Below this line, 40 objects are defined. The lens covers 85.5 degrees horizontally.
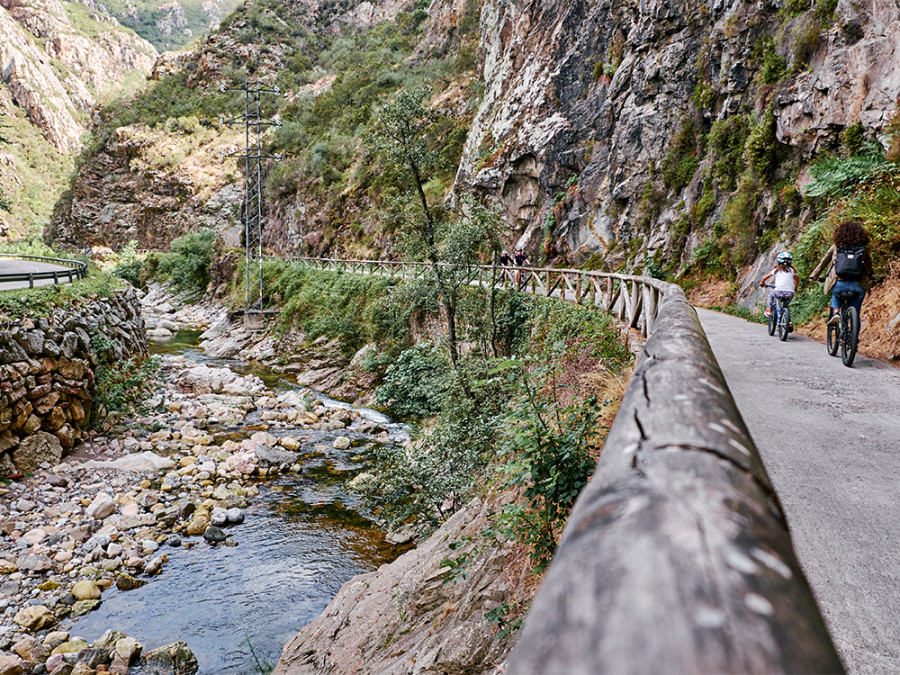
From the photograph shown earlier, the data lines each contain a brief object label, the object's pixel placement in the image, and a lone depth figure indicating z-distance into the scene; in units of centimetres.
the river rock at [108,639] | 597
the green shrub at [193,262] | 3709
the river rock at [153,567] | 757
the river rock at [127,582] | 720
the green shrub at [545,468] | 364
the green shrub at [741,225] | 1311
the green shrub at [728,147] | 1441
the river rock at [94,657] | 571
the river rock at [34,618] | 621
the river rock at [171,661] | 582
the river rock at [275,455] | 1150
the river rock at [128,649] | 585
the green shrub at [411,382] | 1397
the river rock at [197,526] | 865
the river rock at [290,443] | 1252
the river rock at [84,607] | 660
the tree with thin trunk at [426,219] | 1191
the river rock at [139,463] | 1016
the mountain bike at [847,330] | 571
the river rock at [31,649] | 569
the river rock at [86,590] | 685
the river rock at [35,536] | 768
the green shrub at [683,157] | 1667
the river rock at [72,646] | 584
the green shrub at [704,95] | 1572
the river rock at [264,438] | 1257
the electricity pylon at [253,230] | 2633
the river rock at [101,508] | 851
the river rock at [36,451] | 924
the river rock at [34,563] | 716
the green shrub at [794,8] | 1235
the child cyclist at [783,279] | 770
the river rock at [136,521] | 848
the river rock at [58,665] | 550
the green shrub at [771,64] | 1284
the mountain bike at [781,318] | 757
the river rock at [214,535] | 848
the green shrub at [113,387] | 1184
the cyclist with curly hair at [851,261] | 587
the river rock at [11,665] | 542
